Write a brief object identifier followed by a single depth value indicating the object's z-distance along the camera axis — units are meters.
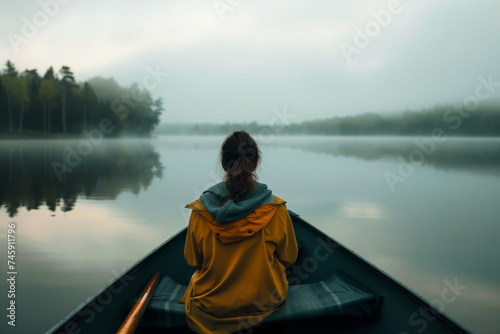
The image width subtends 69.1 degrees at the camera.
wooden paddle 1.67
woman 1.71
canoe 1.86
